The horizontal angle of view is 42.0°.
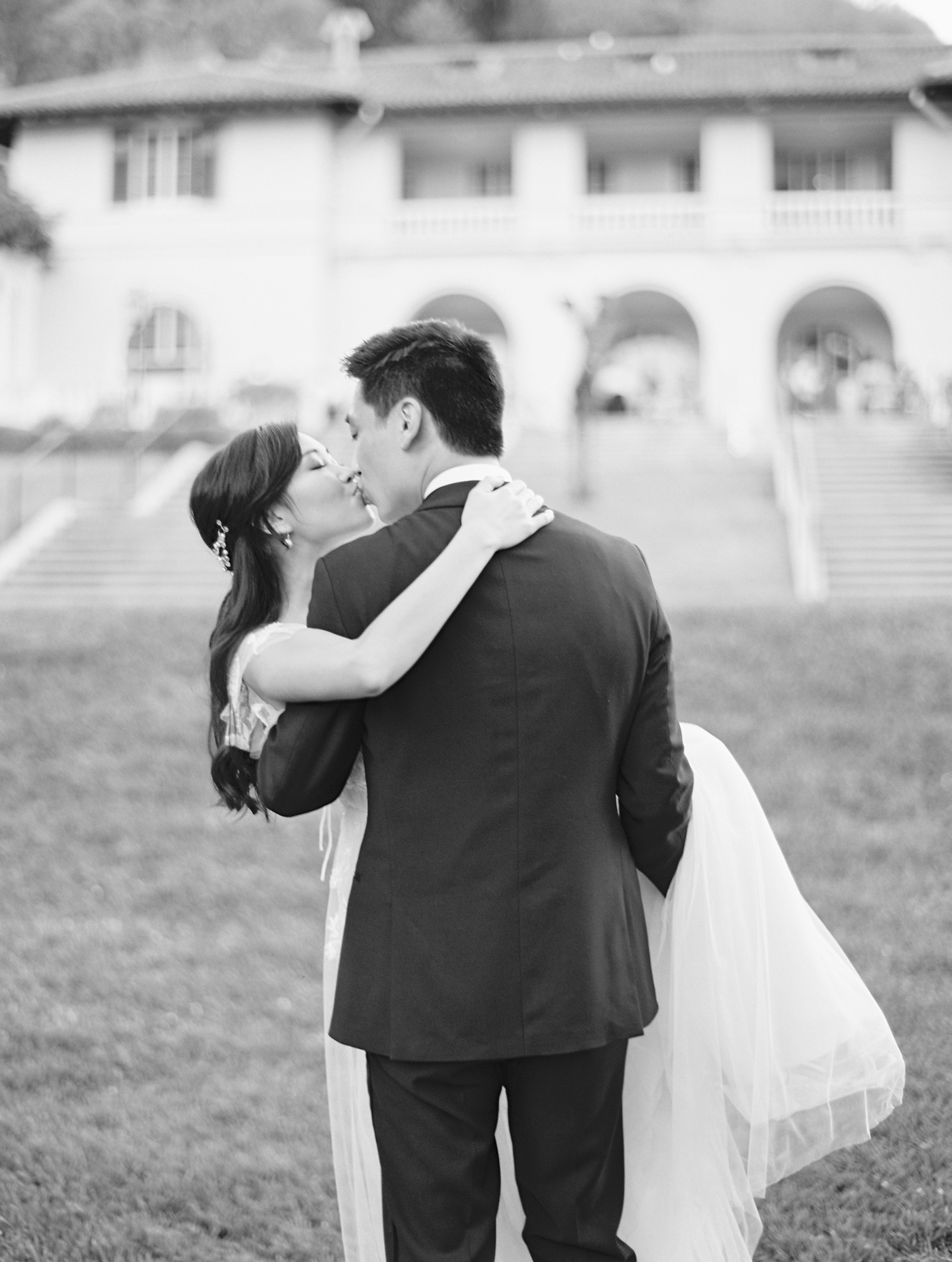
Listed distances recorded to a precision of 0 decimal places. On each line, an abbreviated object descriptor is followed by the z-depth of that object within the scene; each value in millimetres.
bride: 2611
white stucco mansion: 25281
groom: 2180
